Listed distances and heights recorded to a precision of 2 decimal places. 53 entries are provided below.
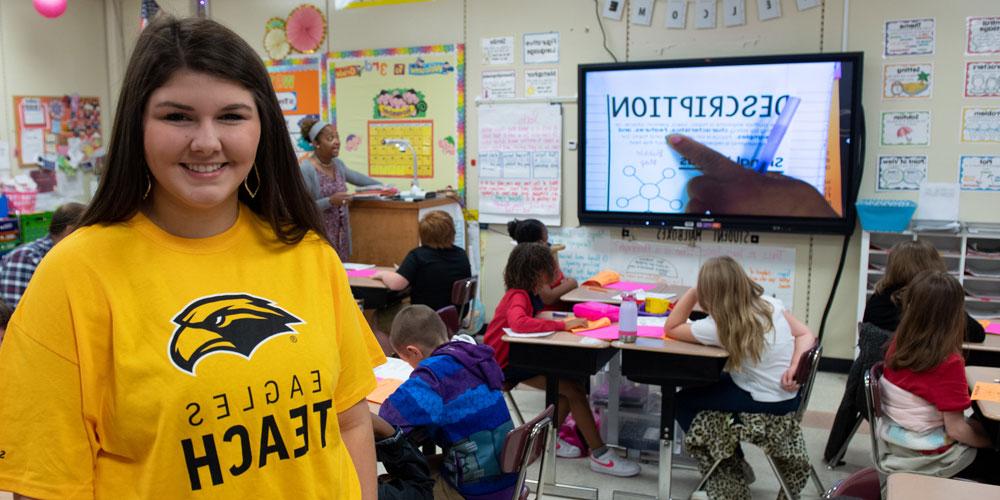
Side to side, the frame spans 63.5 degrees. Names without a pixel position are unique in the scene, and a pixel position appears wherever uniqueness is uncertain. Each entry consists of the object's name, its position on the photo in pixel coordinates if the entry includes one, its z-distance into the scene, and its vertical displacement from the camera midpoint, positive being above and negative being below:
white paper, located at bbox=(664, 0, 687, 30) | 5.48 +0.93
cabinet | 4.92 -0.69
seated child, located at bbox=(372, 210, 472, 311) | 4.60 -0.66
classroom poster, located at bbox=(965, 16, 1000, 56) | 4.87 +0.70
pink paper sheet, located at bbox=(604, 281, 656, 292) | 4.81 -0.81
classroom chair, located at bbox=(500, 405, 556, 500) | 2.37 -0.88
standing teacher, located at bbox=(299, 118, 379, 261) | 5.28 -0.17
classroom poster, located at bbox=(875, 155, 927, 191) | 5.12 -0.13
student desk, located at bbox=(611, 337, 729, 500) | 3.27 -0.88
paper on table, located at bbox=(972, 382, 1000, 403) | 2.71 -0.82
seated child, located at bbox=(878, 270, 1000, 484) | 2.85 -0.87
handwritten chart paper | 5.96 -0.07
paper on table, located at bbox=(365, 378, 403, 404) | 2.65 -0.80
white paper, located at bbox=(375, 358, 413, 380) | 2.92 -0.80
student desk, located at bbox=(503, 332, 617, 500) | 3.43 -0.88
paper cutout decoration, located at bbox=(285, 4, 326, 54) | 6.54 +1.00
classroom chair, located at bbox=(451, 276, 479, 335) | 4.52 -0.79
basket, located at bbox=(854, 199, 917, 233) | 4.96 -0.39
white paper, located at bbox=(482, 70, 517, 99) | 6.03 +0.50
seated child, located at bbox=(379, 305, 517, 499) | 2.38 -0.78
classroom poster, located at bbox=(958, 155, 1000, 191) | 4.97 -0.13
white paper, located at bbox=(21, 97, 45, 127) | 6.70 +0.33
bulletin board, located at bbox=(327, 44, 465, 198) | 6.23 +0.34
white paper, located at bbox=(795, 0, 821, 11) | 5.18 +0.94
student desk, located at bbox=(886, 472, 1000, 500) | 1.89 -0.80
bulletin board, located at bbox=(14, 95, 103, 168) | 6.71 +0.20
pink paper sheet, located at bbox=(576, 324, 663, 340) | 3.47 -0.79
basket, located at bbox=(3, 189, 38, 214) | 6.51 -0.39
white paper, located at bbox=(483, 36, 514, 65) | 6.01 +0.75
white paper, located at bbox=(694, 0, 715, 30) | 5.40 +0.92
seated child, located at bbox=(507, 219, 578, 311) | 4.26 -0.64
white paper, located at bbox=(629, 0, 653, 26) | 5.57 +0.96
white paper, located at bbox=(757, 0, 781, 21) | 5.25 +0.92
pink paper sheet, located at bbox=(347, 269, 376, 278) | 4.86 -0.73
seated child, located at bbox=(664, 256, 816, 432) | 3.20 -0.75
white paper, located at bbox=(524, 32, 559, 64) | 5.87 +0.75
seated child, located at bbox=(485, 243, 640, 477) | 3.74 -0.86
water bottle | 3.37 -0.70
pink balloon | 5.88 +1.05
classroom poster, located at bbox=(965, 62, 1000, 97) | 4.90 +0.44
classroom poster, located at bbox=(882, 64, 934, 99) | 5.03 +0.44
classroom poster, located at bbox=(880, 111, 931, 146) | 5.08 +0.15
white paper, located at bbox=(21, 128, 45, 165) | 6.73 +0.06
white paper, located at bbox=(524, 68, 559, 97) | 5.90 +0.51
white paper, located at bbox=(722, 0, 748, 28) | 5.32 +0.91
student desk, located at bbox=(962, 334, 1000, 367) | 3.42 -0.86
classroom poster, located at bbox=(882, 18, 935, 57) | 5.00 +0.71
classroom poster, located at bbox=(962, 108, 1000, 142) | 4.93 +0.17
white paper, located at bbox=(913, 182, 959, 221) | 5.07 -0.31
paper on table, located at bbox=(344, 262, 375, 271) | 5.11 -0.73
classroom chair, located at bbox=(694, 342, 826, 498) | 3.23 -0.92
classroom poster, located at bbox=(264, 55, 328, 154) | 6.62 +0.54
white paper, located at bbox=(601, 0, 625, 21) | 5.64 +1.00
